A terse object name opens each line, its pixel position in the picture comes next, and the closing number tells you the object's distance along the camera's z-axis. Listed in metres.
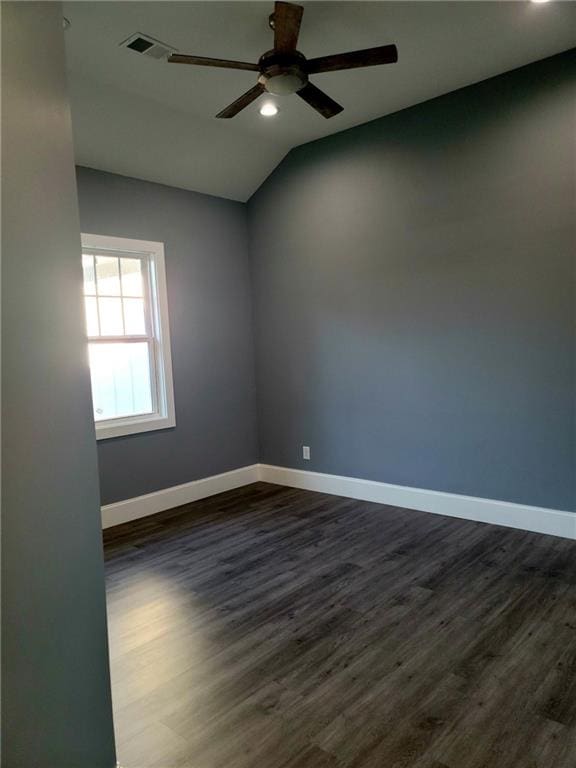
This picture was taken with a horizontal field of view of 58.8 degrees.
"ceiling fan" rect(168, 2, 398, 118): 2.28
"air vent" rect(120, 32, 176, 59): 2.81
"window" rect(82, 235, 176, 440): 4.12
